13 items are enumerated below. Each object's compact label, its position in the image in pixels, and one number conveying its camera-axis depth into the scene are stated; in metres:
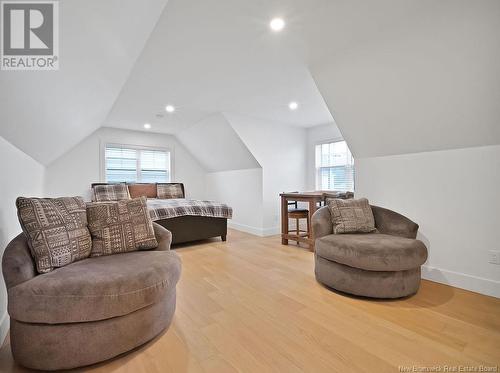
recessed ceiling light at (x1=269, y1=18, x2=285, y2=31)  1.90
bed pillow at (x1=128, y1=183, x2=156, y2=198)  5.22
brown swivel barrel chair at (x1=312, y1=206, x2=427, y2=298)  2.02
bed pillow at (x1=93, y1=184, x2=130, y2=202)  4.82
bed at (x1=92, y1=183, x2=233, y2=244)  3.82
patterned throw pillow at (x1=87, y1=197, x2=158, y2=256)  1.84
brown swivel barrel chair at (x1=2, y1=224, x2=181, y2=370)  1.22
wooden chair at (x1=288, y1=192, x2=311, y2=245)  3.98
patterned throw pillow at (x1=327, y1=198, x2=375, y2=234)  2.53
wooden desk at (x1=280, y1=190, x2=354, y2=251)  3.73
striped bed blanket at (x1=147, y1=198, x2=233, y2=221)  3.76
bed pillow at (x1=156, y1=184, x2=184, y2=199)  5.45
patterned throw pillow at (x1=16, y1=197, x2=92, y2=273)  1.46
